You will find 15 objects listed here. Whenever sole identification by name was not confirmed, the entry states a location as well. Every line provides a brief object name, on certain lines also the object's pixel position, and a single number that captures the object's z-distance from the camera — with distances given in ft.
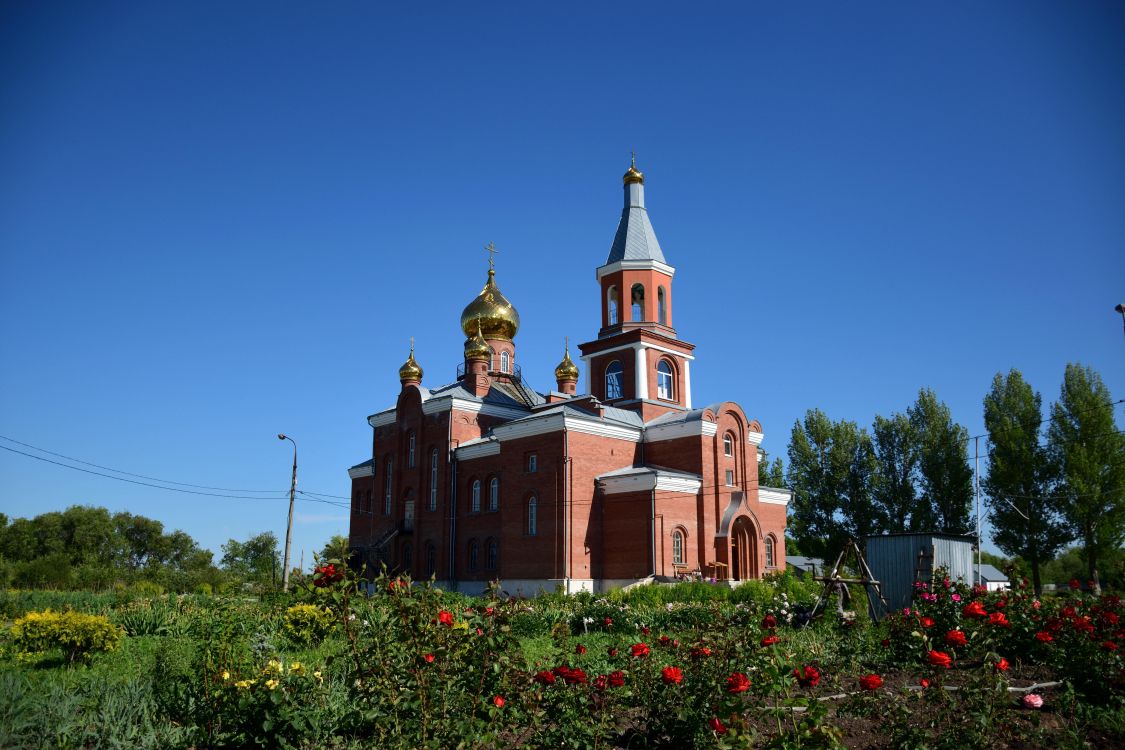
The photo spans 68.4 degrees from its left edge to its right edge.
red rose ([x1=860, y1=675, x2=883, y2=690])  16.69
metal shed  47.21
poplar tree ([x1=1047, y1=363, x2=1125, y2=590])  92.38
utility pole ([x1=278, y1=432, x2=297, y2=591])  77.51
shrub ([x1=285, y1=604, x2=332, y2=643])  37.76
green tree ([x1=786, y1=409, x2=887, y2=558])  115.55
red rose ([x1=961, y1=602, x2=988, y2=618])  23.24
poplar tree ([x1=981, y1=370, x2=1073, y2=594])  96.27
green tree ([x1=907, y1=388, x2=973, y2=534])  106.73
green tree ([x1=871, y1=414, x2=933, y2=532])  111.86
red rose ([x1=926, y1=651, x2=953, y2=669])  17.24
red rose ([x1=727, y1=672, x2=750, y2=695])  15.89
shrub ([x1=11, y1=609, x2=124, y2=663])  33.06
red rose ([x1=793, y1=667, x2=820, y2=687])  16.28
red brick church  86.17
